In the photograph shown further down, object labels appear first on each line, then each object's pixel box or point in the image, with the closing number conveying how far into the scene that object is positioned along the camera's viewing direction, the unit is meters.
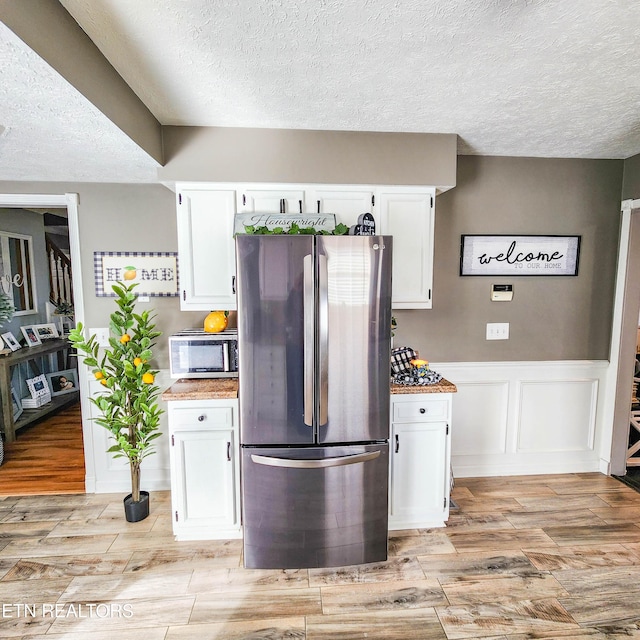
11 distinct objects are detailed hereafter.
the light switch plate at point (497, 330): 2.94
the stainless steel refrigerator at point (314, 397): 1.90
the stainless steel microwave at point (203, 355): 2.37
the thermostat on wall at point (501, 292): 2.91
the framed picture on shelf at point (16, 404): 3.98
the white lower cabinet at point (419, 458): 2.29
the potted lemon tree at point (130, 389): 2.38
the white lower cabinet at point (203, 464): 2.19
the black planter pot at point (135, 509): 2.44
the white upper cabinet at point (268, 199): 2.39
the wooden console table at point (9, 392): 3.51
